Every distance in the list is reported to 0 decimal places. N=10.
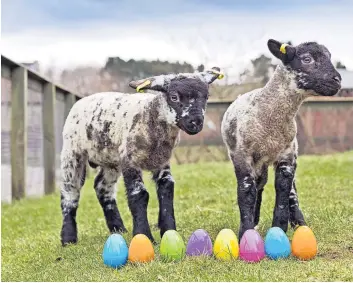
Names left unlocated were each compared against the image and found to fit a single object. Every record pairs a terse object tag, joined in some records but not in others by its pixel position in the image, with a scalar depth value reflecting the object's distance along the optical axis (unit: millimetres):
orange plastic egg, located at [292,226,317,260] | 5090
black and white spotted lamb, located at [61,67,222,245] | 5645
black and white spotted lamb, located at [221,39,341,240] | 5668
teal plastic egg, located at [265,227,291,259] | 5133
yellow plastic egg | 5117
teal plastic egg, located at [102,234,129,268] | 5223
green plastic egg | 5180
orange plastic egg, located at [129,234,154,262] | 5211
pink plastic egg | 5059
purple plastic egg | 5227
